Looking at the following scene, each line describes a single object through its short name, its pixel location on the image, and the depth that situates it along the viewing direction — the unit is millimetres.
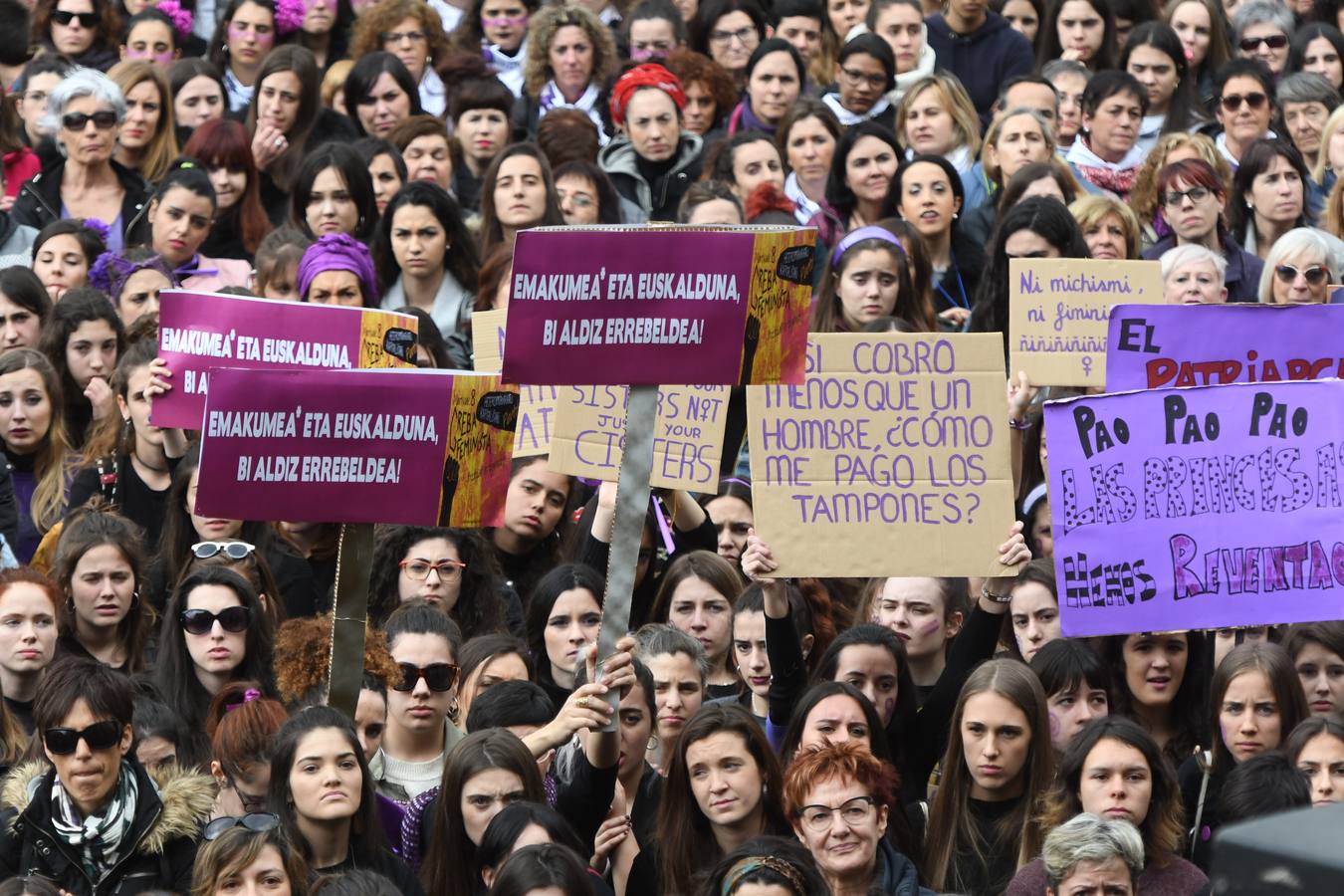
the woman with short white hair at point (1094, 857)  11687
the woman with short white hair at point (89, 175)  23156
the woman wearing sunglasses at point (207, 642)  15023
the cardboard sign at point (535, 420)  17953
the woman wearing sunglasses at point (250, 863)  11734
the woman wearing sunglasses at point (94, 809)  12531
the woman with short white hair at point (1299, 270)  18687
